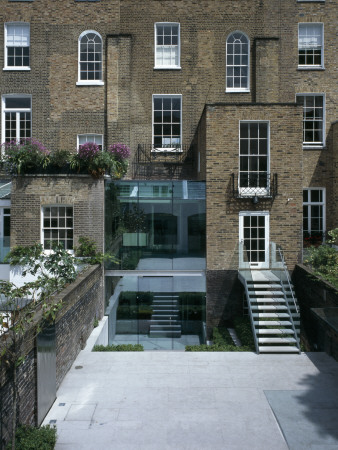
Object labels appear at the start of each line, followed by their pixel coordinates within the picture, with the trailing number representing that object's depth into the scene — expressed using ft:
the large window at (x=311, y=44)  71.72
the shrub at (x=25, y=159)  53.93
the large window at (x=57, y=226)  55.21
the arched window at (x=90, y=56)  71.15
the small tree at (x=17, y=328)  21.93
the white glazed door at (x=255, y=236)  55.98
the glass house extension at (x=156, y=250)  55.77
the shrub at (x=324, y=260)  48.28
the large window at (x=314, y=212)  69.36
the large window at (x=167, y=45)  71.51
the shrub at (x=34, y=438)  22.96
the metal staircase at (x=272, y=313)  42.88
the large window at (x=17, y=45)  70.95
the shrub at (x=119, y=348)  43.41
